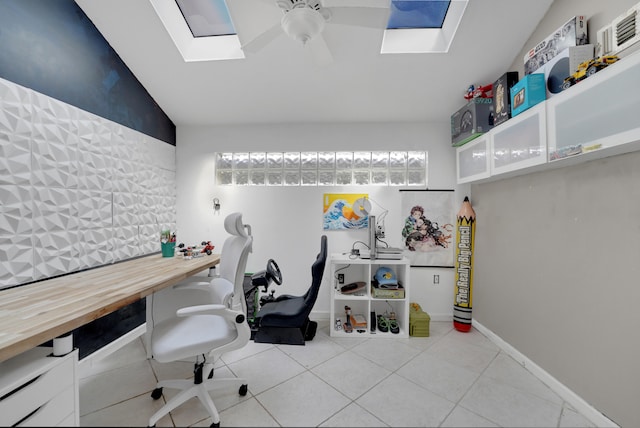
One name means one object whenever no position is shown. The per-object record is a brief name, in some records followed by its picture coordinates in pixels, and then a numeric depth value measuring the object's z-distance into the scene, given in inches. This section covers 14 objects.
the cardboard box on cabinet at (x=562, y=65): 57.6
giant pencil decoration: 102.0
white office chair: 43.9
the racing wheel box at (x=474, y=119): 86.9
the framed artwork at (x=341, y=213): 115.5
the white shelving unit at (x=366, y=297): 96.3
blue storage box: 66.4
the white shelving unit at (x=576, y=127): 45.9
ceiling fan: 54.2
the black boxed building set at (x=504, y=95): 77.9
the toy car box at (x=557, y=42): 60.4
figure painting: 113.4
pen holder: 95.5
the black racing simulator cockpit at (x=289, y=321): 85.9
